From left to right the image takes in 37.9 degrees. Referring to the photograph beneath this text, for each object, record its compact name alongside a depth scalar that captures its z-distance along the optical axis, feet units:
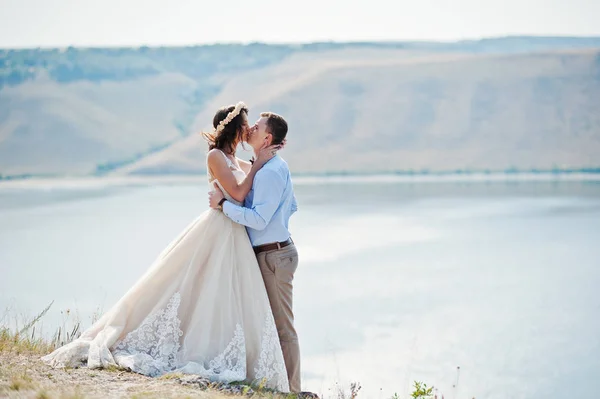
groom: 20.07
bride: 19.77
